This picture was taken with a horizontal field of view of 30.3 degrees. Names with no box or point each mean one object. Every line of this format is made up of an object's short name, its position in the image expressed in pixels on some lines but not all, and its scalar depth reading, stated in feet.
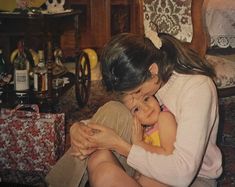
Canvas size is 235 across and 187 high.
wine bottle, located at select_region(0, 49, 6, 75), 8.31
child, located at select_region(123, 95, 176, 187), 3.89
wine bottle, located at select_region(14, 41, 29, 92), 7.41
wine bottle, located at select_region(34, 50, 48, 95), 7.61
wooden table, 7.42
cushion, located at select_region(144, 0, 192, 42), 6.61
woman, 3.63
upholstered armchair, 6.34
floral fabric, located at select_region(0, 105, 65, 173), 5.98
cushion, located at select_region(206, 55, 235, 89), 6.49
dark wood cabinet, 12.24
